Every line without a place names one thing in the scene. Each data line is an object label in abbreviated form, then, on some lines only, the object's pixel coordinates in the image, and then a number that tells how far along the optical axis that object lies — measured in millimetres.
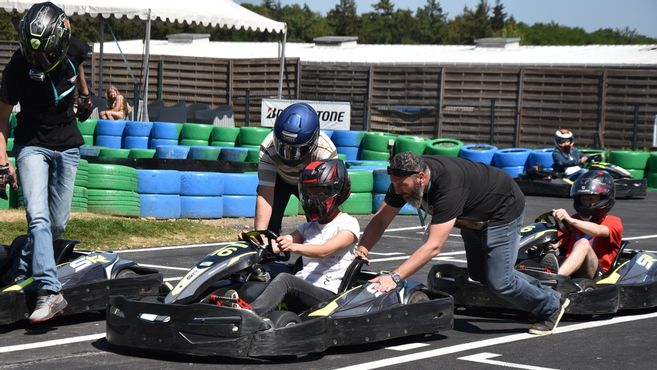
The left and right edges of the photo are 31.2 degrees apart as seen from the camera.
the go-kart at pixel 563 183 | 19094
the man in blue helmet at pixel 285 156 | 7387
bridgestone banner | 24703
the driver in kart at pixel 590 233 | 8141
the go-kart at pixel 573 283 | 7871
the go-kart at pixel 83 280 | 7004
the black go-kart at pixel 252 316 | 6199
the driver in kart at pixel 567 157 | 18500
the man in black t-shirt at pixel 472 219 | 6773
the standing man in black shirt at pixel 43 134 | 7020
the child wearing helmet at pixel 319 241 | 6699
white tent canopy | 23125
